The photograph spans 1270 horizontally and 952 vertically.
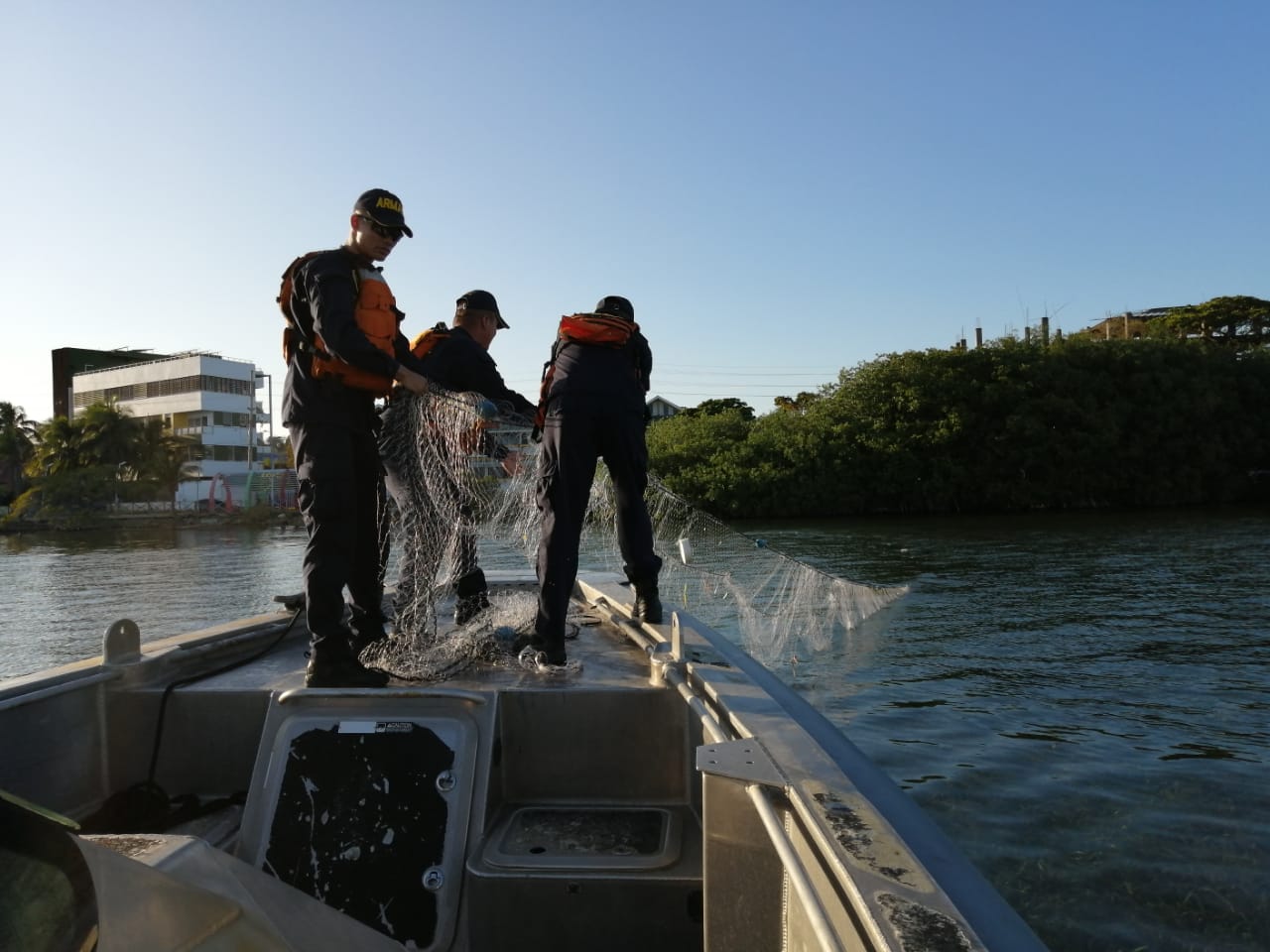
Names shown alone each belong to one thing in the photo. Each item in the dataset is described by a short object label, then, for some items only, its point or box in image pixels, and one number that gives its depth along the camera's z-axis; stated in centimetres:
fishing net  363
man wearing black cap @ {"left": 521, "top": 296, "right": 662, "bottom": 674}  370
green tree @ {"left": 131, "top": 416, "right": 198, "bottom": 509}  5912
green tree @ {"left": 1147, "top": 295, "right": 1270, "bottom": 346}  5966
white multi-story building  7000
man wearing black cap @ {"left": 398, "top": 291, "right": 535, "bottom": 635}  436
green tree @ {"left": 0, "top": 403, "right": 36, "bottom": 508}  6975
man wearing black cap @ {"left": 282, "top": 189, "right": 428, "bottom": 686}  315
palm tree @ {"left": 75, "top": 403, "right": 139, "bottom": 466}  5731
